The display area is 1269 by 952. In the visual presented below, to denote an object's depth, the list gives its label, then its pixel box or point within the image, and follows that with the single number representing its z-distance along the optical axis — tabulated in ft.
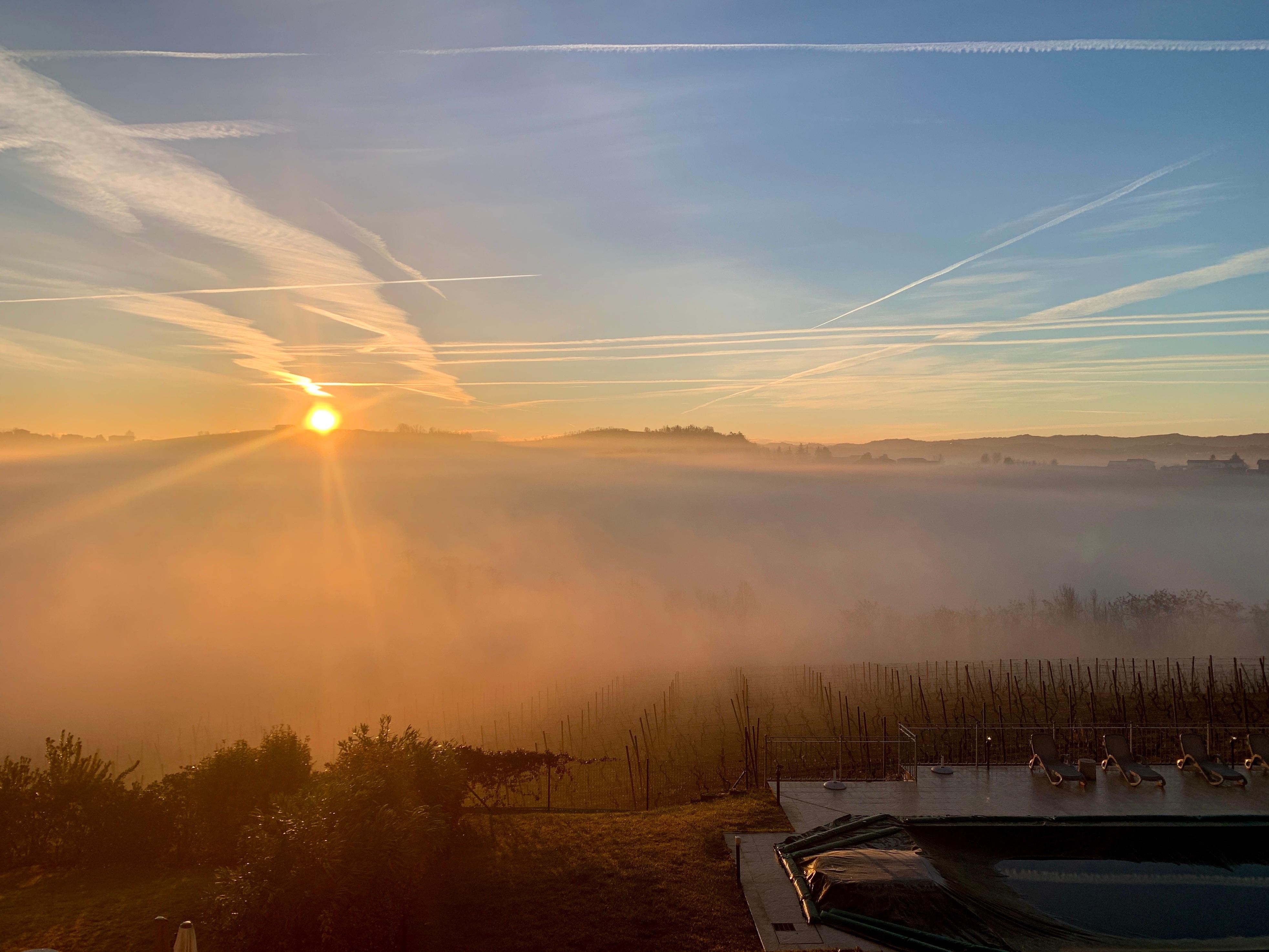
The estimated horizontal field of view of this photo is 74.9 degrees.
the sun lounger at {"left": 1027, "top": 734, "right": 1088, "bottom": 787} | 53.01
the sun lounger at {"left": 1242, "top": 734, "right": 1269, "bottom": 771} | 56.18
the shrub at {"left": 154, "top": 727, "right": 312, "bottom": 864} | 49.52
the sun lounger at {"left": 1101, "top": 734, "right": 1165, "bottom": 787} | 52.85
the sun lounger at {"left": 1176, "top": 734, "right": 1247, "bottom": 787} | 53.47
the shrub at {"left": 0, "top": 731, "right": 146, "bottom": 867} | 49.98
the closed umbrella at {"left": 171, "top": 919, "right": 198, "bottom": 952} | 25.16
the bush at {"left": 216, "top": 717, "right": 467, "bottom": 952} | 32.60
